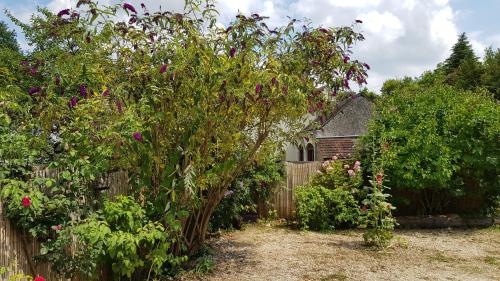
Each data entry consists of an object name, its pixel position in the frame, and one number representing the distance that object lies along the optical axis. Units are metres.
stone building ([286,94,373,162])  26.16
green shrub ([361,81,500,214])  9.02
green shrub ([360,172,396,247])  7.21
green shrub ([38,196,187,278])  3.97
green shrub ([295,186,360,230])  9.12
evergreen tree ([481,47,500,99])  32.41
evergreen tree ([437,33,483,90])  35.28
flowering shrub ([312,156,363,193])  9.41
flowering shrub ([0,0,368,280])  4.04
